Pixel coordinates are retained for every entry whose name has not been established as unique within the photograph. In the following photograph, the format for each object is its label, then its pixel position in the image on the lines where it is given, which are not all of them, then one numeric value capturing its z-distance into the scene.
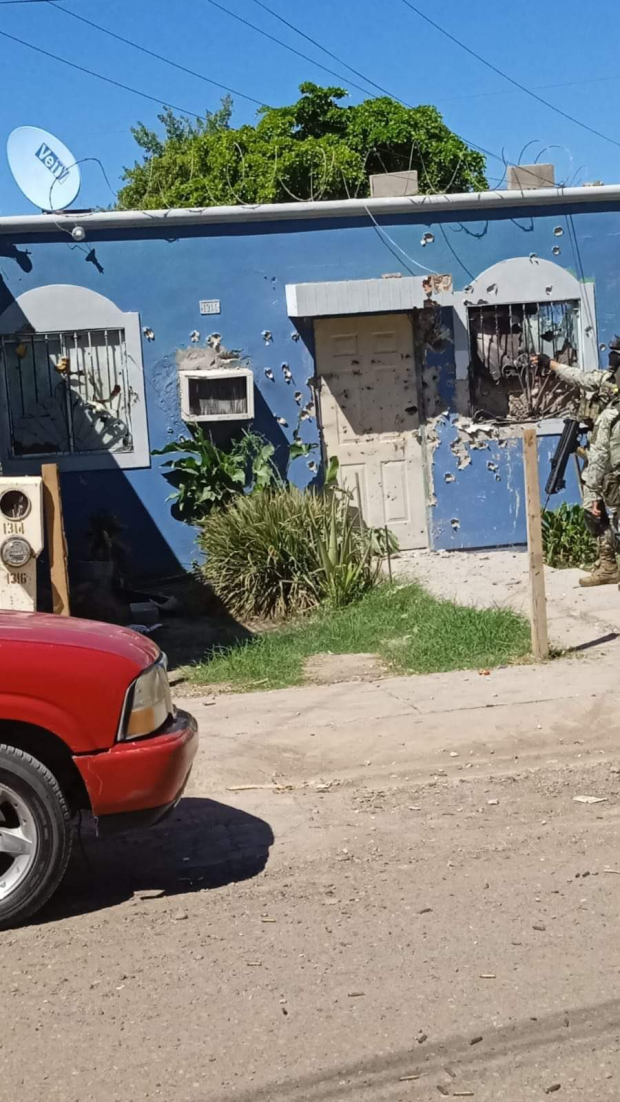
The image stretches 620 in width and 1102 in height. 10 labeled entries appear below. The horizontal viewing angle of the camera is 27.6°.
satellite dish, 11.84
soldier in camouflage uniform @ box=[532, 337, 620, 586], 10.19
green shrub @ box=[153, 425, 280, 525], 11.88
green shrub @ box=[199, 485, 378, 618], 10.27
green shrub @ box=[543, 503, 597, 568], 11.38
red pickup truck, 4.48
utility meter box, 7.75
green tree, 30.19
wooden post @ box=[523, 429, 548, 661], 7.94
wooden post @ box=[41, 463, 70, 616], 7.84
